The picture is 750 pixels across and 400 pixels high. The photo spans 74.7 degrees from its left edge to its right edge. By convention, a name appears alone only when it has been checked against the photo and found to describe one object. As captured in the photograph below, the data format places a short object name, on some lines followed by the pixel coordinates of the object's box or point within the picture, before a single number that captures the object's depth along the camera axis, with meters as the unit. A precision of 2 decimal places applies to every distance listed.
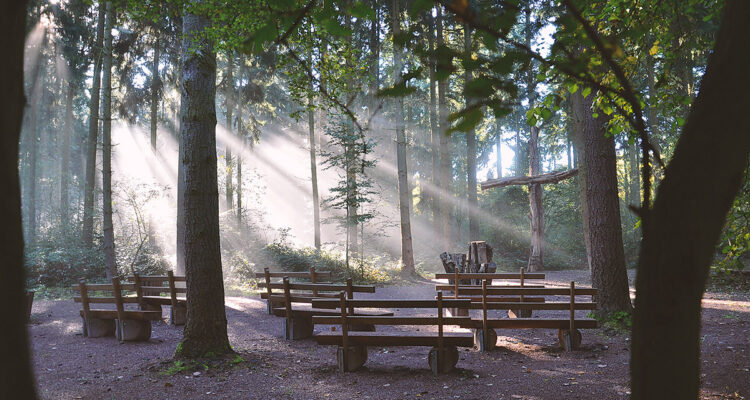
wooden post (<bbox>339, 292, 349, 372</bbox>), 6.22
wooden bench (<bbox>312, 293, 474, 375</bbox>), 6.14
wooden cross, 20.59
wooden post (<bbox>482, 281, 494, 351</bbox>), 7.31
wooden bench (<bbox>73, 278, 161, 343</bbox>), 8.46
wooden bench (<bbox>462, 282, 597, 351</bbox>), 7.09
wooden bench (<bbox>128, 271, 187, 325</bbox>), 9.63
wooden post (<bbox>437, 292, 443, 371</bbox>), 6.10
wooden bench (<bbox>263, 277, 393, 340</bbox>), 8.20
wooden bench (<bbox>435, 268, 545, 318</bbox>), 8.43
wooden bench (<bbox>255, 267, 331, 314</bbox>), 10.84
